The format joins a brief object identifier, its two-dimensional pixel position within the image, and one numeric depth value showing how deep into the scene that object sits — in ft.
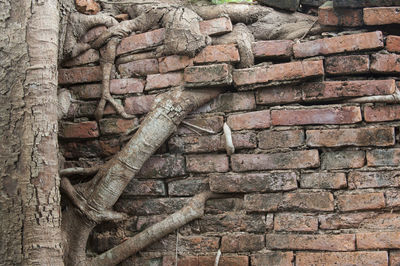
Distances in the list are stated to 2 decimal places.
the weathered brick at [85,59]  8.11
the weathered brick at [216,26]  7.64
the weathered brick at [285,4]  7.95
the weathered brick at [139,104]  7.70
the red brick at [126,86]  7.84
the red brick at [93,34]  8.11
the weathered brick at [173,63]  7.55
